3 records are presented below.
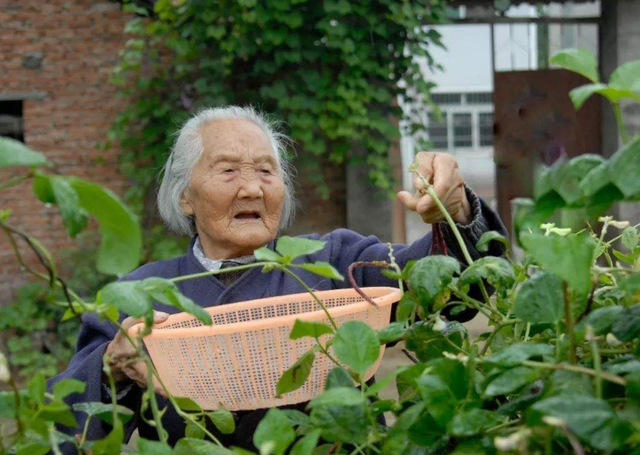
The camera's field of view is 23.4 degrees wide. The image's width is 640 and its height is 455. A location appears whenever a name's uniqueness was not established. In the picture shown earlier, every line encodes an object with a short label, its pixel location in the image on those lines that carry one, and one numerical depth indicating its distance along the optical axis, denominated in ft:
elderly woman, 5.74
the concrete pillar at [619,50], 20.89
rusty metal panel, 22.63
